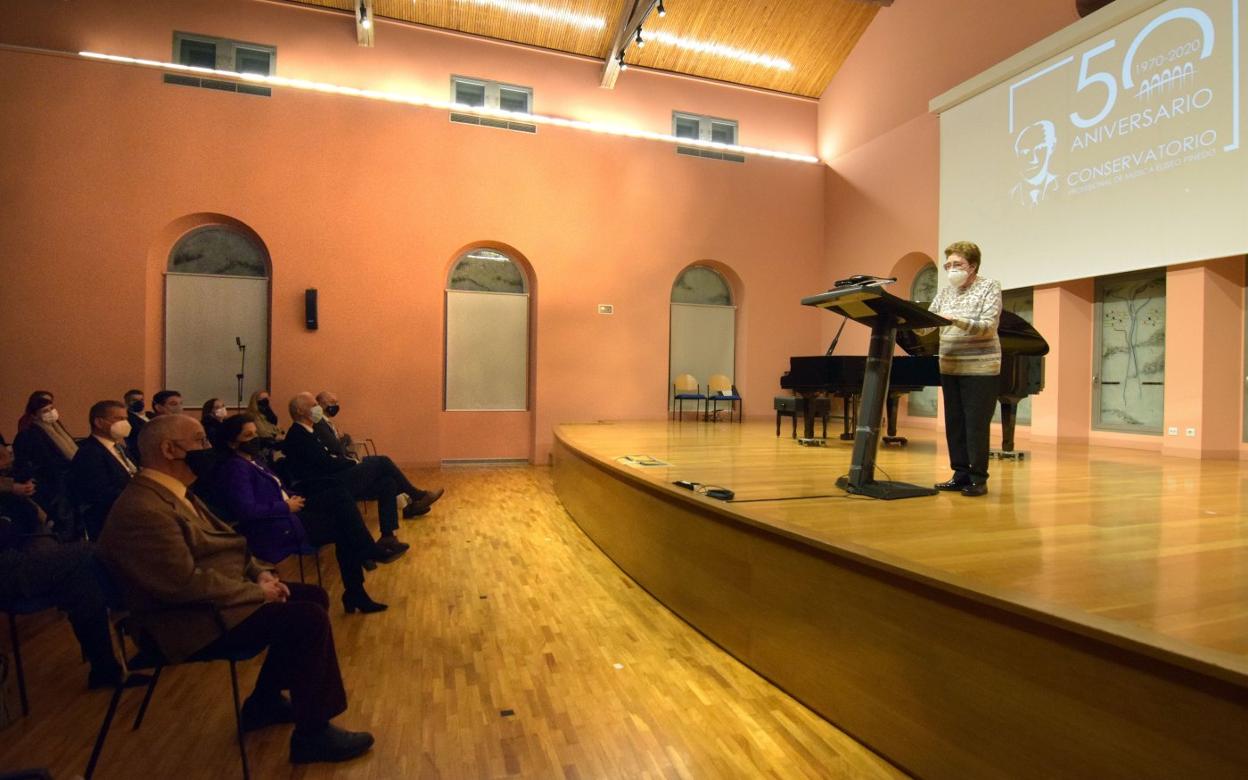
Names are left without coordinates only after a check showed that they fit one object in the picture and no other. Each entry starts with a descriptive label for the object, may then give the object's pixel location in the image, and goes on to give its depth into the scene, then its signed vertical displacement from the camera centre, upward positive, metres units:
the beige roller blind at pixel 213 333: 7.58 +0.61
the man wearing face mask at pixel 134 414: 4.94 -0.23
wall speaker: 7.73 +0.93
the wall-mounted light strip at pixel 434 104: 7.37 +3.52
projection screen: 5.21 +2.30
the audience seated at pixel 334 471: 3.88 -0.52
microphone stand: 7.69 +0.33
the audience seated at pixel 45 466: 3.40 -0.43
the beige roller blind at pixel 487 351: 8.54 +0.51
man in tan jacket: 1.74 -0.56
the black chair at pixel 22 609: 2.17 -0.74
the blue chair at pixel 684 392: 9.16 +0.03
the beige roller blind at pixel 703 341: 9.52 +0.77
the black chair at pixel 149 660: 1.74 -0.76
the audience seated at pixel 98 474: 2.90 -0.39
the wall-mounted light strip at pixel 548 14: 8.31 +4.77
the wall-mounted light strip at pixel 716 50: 9.00 +4.78
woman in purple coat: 2.81 -0.56
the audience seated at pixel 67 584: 2.19 -0.66
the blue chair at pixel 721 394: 9.28 +0.01
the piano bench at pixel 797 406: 6.45 -0.10
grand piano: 4.53 +0.20
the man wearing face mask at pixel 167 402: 5.02 -0.13
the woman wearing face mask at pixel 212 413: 4.63 -0.21
